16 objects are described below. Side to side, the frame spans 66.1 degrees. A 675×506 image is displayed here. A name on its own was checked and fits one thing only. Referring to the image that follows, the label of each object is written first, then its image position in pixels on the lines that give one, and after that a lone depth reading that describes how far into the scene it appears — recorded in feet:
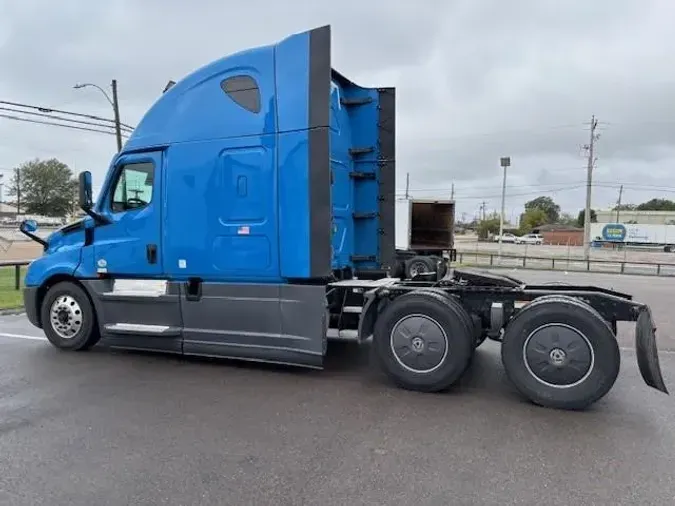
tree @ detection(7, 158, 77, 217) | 287.07
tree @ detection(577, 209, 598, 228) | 312.46
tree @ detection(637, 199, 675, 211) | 381.44
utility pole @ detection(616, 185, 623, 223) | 317.01
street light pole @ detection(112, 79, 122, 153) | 81.00
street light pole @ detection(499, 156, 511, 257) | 113.19
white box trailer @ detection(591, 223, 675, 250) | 222.69
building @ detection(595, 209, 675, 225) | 291.11
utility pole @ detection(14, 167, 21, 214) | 292.40
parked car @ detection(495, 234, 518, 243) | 262.16
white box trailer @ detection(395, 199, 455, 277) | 66.80
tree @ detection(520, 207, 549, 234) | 362.51
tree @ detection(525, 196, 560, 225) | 417.32
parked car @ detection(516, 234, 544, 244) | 255.99
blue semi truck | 16.39
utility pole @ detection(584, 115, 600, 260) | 132.60
